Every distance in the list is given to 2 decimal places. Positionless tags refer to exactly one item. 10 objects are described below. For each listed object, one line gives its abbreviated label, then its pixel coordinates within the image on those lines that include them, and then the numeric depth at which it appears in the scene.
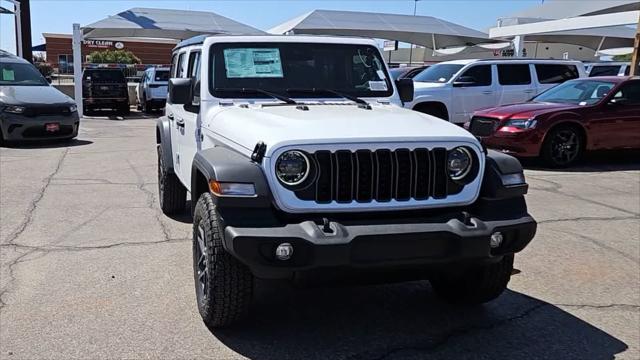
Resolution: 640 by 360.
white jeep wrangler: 3.10
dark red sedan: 9.88
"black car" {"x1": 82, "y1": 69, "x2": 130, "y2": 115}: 20.47
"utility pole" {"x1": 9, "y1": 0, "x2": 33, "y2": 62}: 20.58
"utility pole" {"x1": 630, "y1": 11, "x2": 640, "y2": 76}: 14.41
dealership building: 55.09
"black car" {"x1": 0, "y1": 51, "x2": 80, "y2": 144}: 11.92
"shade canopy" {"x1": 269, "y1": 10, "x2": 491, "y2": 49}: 27.30
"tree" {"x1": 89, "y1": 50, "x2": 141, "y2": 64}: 48.69
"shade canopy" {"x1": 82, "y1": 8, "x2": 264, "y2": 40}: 23.38
